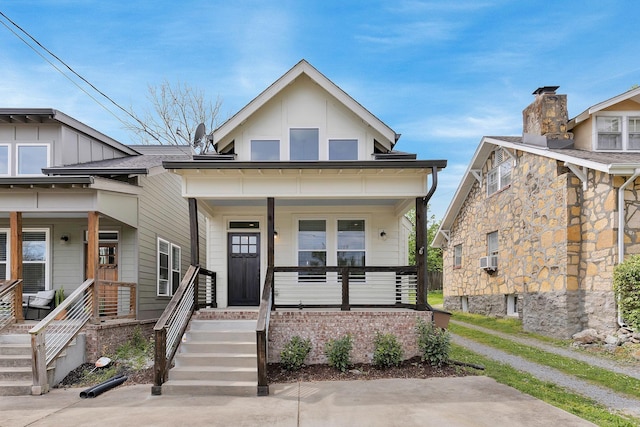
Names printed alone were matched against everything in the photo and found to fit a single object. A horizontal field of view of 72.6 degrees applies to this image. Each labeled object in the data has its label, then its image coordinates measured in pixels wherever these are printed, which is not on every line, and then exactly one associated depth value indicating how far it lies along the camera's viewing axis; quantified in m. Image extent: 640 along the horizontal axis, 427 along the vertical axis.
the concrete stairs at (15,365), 7.25
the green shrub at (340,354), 8.02
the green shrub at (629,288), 9.28
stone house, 10.16
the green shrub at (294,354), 8.02
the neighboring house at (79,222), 10.83
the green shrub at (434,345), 8.17
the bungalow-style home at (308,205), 9.10
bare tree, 24.75
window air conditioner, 15.24
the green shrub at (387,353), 8.11
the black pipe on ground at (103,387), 6.91
